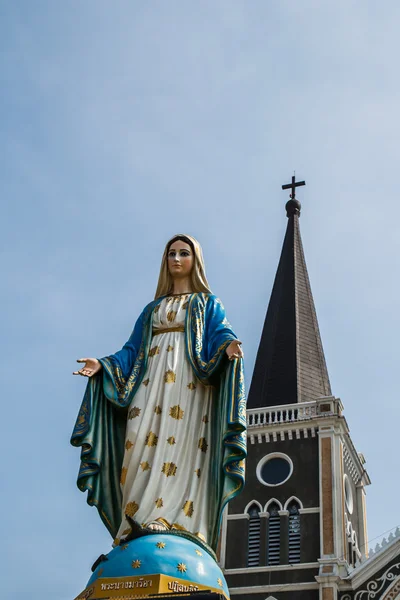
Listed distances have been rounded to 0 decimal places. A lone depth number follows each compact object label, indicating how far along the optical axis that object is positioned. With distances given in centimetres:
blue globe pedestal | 1212
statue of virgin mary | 1368
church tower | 6550
